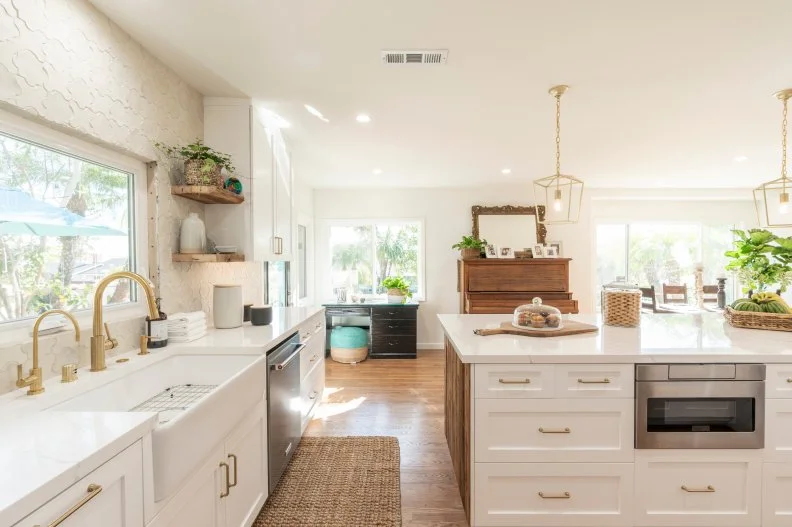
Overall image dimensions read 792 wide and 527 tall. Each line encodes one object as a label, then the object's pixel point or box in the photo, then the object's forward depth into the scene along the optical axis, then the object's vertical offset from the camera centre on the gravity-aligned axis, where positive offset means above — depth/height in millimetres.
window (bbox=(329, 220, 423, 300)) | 5578 +73
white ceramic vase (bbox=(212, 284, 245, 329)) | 2320 -286
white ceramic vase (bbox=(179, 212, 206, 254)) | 2209 +149
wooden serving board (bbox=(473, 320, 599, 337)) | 2000 -404
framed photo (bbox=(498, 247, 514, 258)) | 4805 +82
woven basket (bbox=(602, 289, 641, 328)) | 2230 -309
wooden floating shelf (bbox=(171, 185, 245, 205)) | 2133 +395
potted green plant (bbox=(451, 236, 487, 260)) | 4734 +134
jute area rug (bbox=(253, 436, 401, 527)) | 1901 -1327
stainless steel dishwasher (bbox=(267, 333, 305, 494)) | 1971 -838
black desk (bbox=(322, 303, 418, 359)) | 4984 -913
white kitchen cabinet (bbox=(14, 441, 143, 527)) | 741 -536
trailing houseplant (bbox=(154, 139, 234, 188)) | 2148 +567
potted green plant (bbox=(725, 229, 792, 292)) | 2170 -24
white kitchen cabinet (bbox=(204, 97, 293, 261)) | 2521 +654
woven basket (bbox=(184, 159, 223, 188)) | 2154 +502
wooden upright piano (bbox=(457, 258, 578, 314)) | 4617 -312
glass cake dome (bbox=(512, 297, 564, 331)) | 2066 -336
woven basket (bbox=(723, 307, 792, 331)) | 2076 -368
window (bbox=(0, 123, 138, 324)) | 1339 +146
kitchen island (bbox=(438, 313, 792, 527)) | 1635 -868
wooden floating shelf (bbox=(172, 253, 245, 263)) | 2178 +11
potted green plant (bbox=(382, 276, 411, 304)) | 5177 -440
